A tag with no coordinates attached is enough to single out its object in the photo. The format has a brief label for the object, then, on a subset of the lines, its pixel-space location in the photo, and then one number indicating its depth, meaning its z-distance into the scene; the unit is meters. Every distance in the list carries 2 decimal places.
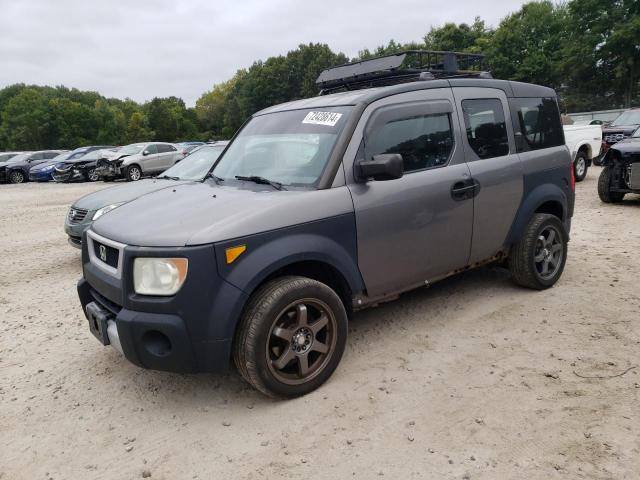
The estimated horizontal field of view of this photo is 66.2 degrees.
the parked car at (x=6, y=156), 26.67
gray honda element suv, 2.87
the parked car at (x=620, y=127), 14.52
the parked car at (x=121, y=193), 6.56
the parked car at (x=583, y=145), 12.27
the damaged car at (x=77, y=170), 22.56
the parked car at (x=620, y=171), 8.60
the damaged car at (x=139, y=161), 20.50
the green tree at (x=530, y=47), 48.12
